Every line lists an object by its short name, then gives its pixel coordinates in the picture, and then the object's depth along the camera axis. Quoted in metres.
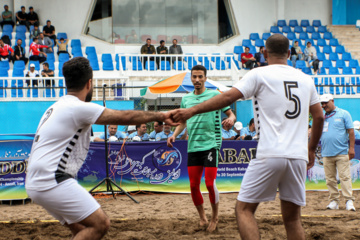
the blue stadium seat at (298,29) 26.45
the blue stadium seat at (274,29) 26.20
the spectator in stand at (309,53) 23.02
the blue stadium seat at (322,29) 27.19
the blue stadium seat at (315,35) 26.38
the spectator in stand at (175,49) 21.86
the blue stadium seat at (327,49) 25.02
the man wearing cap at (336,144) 8.43
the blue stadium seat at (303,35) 25.89
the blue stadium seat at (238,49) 24.20
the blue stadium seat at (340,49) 25.22
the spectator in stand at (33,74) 16.98
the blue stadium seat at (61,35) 24.16
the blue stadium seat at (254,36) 25.54
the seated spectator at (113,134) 10.57
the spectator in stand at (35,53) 20.53
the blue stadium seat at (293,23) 27.00
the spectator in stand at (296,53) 22.69
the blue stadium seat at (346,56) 24.40
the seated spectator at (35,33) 22.48
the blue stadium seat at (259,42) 24.77
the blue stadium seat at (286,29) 26.34
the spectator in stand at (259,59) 21.05
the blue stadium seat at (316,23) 27.67
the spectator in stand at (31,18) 23.88
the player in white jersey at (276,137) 4.03
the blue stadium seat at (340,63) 23.58
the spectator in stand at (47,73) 17.44
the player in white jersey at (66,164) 3.71
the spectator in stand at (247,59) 21.31
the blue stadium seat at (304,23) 27.31
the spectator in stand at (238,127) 12.69
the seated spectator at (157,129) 11.35
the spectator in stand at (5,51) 20.42
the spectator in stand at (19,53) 20.54
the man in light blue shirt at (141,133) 11.09
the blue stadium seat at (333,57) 24.48
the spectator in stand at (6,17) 23.77
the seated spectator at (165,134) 11.01
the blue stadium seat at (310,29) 26.78
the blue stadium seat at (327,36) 26.48
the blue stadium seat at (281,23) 26.91
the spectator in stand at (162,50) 21.26
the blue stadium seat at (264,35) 25.58
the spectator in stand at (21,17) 23.81
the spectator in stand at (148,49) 21.56
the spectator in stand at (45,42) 21.42
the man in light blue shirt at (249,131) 11.90
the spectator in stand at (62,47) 21.78
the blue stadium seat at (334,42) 25.92
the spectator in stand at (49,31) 22.80
